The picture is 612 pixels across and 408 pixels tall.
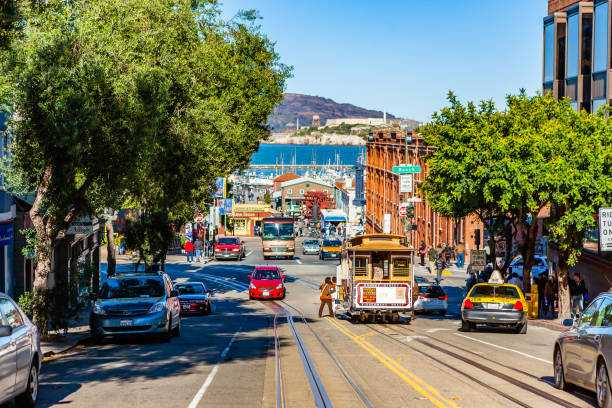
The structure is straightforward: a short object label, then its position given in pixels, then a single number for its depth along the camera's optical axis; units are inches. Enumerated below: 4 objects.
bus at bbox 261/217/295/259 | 2559.1
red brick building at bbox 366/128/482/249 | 2509.8
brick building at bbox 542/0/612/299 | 1485.0
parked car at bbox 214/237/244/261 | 2564.0
